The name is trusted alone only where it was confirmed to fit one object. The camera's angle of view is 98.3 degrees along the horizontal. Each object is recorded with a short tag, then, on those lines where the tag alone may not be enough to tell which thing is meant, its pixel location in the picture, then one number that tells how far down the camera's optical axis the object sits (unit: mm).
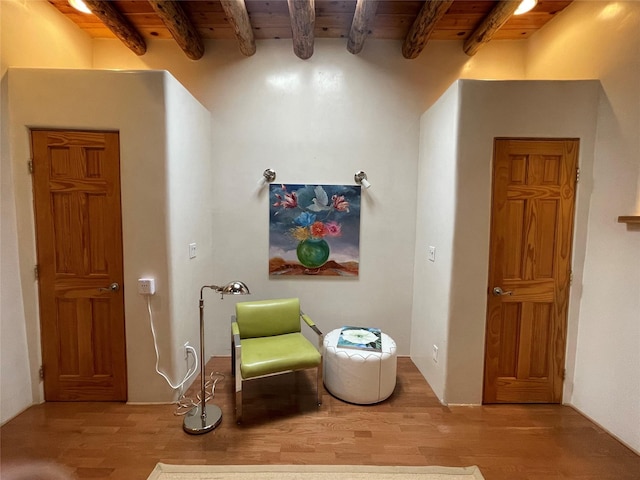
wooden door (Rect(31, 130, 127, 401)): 2178
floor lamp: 1933
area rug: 1684
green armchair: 2131
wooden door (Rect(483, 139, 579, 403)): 2242
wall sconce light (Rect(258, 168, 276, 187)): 2982
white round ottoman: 2324
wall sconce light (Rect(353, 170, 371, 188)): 3007
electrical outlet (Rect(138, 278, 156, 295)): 2215
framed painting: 3012
